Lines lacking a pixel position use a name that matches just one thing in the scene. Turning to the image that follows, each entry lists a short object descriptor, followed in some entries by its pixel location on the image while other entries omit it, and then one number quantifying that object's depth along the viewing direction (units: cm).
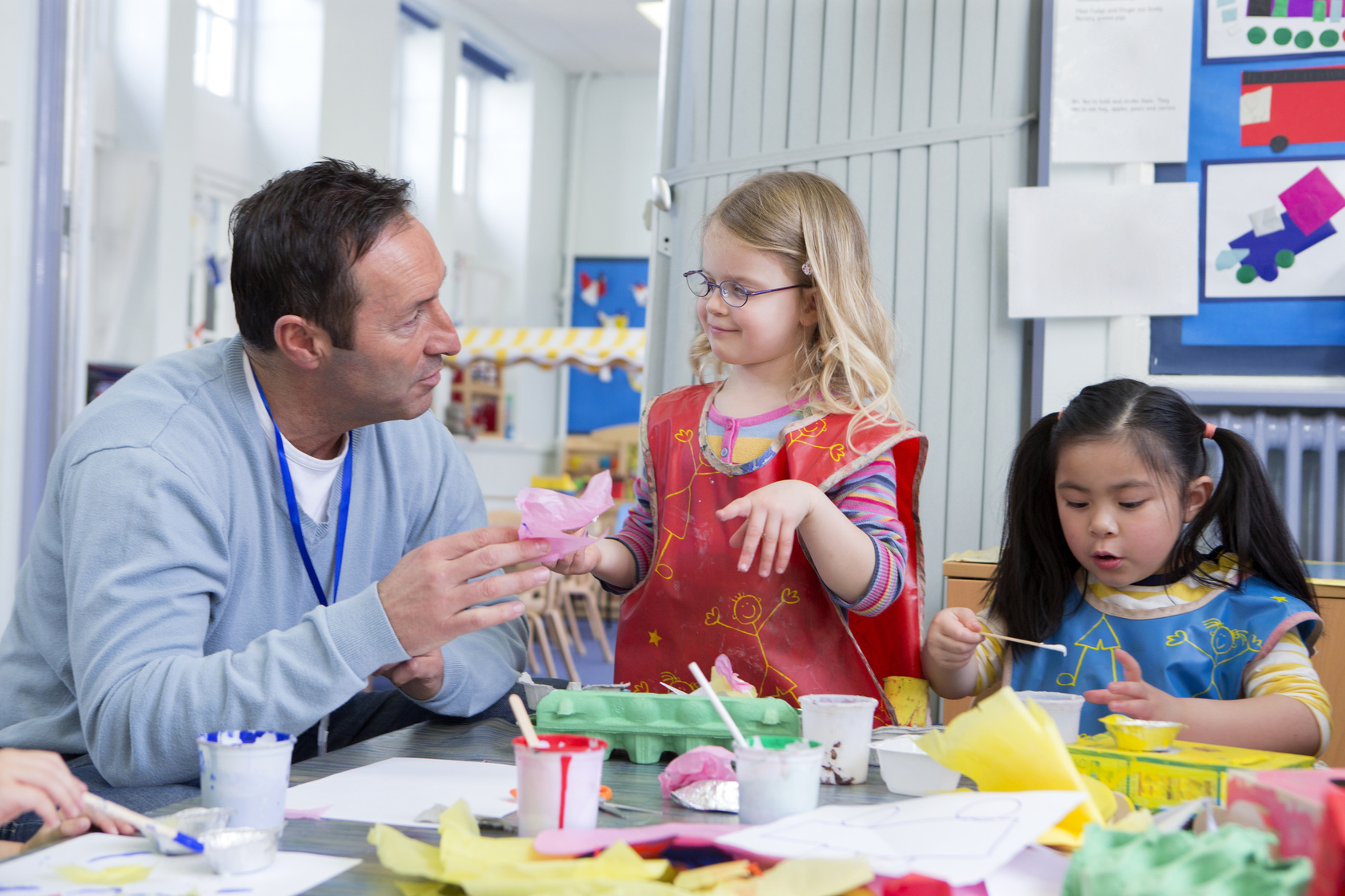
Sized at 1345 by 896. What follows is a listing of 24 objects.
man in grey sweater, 117
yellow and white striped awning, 807
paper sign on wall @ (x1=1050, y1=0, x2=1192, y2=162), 262
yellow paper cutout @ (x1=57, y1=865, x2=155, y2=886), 76
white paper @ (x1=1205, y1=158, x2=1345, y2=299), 256
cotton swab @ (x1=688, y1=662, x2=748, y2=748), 93
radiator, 254
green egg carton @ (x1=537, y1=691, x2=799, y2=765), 112
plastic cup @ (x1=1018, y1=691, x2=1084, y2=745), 108
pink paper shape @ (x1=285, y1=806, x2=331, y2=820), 92
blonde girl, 163
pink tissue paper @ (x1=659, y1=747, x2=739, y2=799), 99
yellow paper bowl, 99
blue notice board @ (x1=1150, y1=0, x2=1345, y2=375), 254
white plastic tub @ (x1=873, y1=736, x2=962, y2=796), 101
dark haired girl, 157
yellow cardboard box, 92
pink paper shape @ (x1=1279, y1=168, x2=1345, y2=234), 254
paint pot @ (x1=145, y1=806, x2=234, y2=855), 85
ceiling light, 922
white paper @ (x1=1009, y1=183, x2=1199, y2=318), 263
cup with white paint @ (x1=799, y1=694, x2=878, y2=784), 104
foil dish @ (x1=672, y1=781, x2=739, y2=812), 95
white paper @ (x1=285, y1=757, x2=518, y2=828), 94
